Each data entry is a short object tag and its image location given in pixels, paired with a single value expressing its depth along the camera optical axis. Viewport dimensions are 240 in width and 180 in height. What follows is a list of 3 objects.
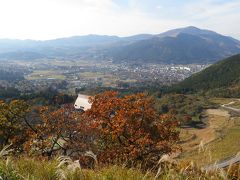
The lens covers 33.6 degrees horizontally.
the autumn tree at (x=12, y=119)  27.19
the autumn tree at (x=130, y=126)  19.28
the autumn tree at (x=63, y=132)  21.64
